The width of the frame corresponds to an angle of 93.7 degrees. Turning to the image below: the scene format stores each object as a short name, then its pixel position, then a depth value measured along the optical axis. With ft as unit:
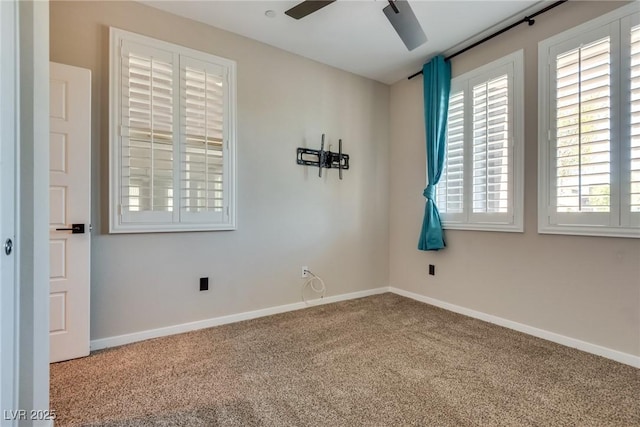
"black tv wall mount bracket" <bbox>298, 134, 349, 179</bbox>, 10.86
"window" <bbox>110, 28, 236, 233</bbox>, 7.77
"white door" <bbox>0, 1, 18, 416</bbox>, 3.60
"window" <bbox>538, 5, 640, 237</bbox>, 6.75
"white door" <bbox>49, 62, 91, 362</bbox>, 6.79
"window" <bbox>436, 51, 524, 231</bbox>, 8.80
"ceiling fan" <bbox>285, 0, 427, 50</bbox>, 6.32
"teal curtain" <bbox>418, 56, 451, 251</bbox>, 10.50
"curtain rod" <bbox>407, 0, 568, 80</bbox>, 7.96
